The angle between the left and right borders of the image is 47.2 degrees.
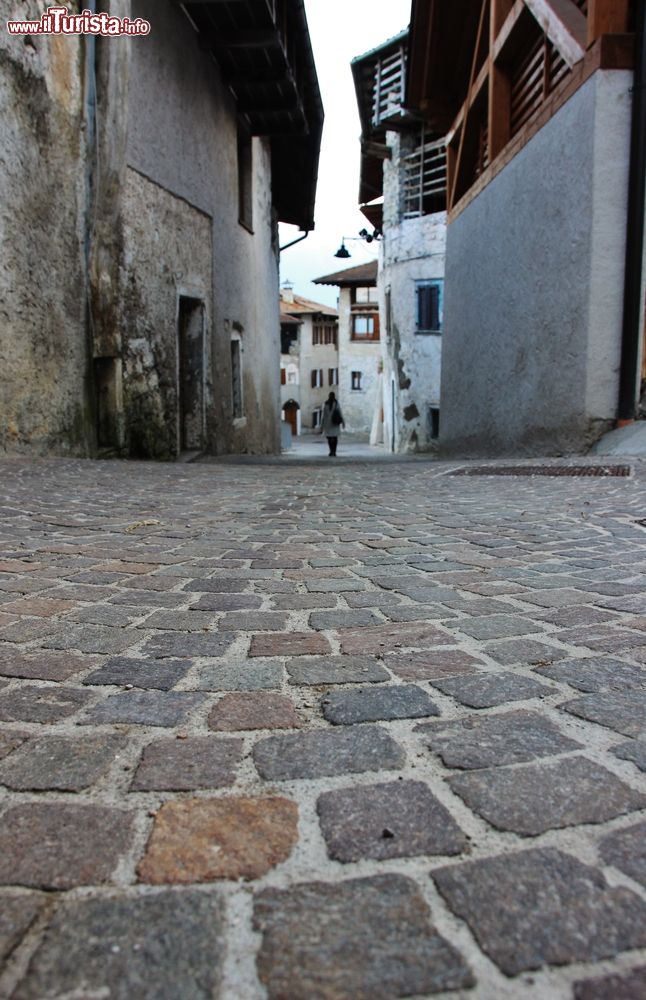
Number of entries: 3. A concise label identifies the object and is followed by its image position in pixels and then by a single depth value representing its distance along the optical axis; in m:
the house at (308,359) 49.06
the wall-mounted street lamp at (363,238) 31.64
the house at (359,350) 42.62
